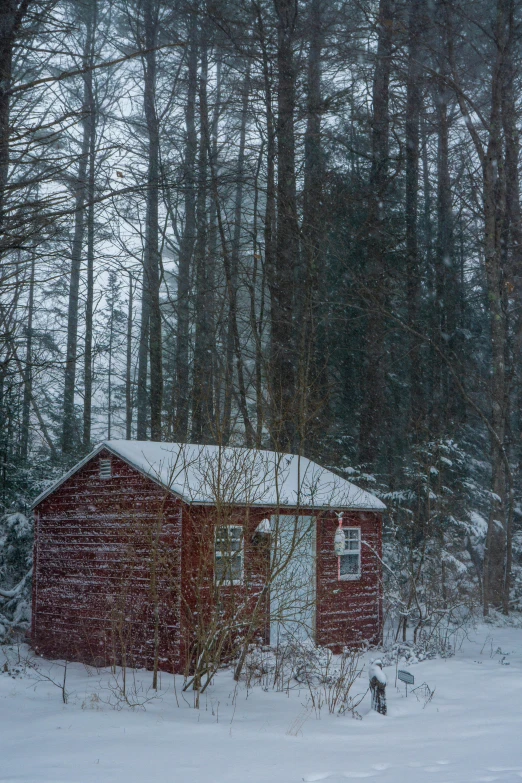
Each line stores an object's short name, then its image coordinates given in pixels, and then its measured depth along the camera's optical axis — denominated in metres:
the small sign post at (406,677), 8.78
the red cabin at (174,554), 9.61
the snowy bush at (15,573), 16.14
